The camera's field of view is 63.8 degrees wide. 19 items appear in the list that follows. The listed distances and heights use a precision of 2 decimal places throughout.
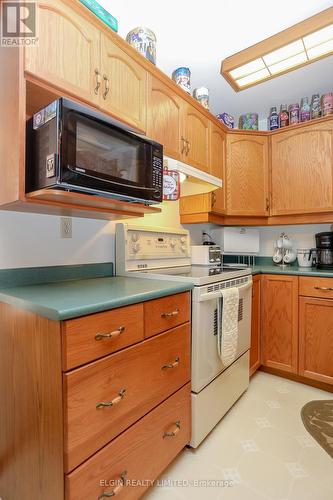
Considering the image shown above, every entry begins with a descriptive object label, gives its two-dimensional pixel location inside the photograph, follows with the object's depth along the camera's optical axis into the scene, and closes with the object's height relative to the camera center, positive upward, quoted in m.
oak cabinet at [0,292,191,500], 0.83 -0.57
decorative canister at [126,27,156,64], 1.51 +1.17
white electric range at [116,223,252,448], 1.42 -0.32
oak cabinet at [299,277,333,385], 2.00 -0.65
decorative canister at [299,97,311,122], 2.37 +1.21
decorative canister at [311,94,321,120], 2.31 +1.21
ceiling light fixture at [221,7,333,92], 1.55 +1.26
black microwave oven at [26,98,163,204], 0.97 +0.38
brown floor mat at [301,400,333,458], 1.52 -1.10
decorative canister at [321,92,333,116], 2.24 +1.20
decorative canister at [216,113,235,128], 2.48 +1.19
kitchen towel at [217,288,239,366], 1.56 -0.47
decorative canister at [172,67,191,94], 1.85 +1.17
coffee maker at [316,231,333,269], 2.28 -0.02
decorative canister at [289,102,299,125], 2.41 +1.20
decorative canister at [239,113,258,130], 2.58 +1.21
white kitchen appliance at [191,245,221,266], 2.22 -0.08
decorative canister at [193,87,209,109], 2.08 +1.18
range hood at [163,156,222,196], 1.57 +0.44
